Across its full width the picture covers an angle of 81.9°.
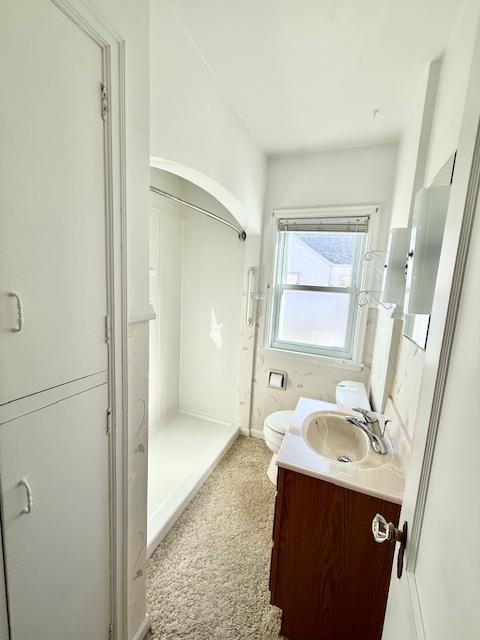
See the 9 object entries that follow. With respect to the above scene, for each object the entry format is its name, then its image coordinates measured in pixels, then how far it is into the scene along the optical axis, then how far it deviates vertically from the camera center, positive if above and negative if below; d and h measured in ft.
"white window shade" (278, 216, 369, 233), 7.33 +1.64
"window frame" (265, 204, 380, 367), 7.24 -0.26
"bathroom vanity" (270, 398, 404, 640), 3.45 -3.36
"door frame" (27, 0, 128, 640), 2.57 -0.08
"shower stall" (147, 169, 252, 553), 8.26 -1.66
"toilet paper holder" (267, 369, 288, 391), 8.38 -2.94
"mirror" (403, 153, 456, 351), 3.43 -0.46
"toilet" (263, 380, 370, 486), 6.01 -3.52
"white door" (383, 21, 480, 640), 1.32 -0.94
